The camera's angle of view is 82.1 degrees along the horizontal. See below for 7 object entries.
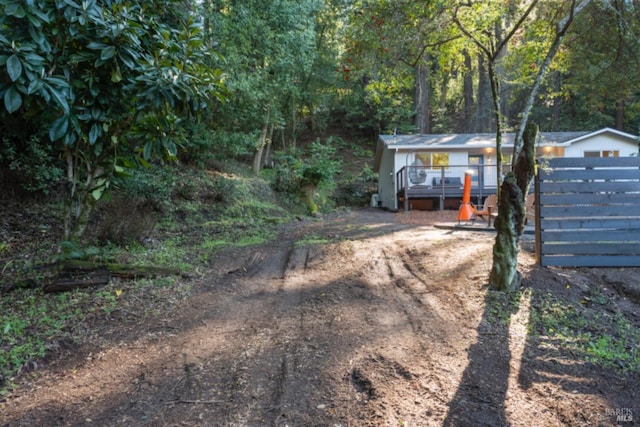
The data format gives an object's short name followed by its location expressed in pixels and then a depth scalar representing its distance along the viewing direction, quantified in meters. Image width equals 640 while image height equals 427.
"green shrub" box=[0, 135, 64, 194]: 6.60
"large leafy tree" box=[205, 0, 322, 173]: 10.00
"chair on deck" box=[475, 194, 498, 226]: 8.32
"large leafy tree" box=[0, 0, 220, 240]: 3.13
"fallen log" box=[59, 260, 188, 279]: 4.44
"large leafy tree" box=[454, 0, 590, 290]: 3.91
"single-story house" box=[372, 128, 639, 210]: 14.88
